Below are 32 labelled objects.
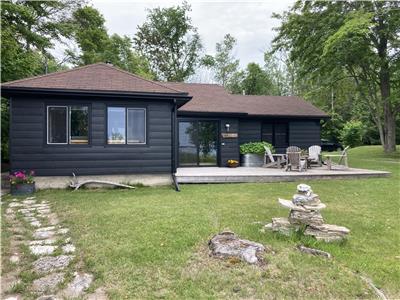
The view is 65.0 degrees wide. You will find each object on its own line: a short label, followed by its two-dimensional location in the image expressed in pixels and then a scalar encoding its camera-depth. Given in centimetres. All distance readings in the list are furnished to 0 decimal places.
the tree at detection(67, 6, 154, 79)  1983
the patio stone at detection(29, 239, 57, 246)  401
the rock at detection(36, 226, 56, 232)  461
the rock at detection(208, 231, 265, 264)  340
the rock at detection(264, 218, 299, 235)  413
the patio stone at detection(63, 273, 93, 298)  271
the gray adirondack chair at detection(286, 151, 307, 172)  1123
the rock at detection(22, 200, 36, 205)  656
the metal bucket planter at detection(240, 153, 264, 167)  1306
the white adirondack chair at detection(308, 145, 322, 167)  1245
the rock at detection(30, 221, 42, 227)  488
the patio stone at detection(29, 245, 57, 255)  368
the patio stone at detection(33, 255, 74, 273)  321
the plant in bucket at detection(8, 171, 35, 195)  754
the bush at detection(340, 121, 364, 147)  2614
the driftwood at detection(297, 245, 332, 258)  351
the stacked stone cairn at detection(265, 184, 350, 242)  398
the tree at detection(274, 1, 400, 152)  1474
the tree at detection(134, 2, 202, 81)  2898
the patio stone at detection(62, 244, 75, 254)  371
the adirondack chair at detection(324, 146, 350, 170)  1171
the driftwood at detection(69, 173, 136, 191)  826
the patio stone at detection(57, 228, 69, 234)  448
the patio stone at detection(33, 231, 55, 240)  427
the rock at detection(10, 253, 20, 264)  340
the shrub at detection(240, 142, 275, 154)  1294
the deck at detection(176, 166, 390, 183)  944
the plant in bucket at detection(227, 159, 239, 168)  1252
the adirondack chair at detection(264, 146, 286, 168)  1209
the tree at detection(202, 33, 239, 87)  3133
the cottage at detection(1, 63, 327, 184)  796
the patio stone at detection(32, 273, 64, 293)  279
